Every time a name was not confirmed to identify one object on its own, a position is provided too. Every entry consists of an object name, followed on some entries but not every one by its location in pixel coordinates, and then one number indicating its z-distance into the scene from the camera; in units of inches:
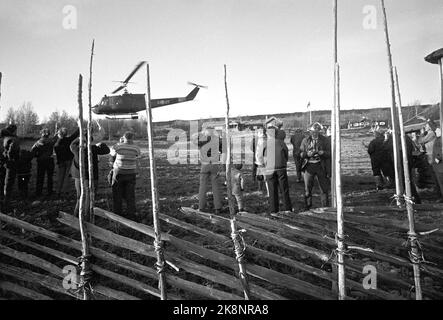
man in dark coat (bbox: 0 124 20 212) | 262.8
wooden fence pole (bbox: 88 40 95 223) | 144.6
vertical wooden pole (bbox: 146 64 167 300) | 112.7
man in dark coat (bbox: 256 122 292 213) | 217.3
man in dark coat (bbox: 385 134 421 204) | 246.8
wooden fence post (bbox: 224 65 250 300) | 114.2
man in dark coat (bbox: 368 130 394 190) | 322.0
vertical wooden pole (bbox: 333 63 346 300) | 105.9
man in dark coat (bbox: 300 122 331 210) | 229.1
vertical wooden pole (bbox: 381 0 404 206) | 121.5
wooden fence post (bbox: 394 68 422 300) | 107.1
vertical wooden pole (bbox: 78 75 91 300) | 121.2
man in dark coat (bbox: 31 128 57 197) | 285.6
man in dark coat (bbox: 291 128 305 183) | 362.3
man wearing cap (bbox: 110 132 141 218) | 216.4
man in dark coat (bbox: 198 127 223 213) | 232.5
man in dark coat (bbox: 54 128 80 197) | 273.1
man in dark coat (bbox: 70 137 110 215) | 206.5
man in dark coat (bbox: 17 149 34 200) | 288.4
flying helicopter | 757.3
